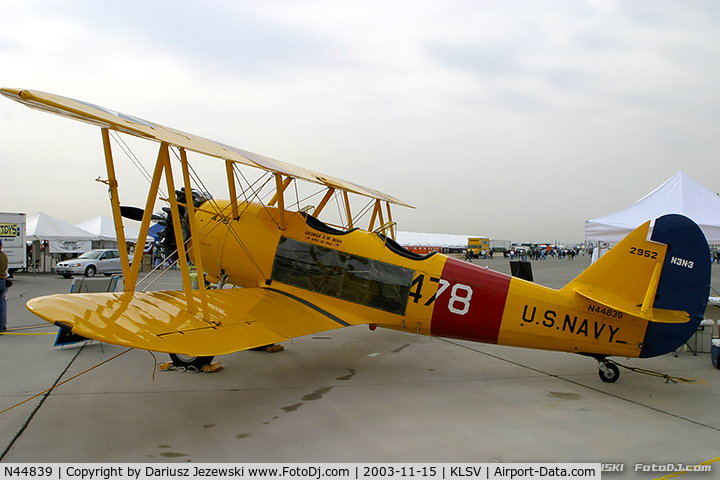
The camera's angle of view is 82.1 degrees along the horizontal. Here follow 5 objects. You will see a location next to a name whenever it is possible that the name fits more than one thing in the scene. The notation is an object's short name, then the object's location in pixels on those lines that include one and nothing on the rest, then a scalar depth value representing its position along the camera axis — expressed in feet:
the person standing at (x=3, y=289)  25.04
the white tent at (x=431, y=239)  248.26
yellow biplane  13.37
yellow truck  201.57
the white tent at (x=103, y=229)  92.53
